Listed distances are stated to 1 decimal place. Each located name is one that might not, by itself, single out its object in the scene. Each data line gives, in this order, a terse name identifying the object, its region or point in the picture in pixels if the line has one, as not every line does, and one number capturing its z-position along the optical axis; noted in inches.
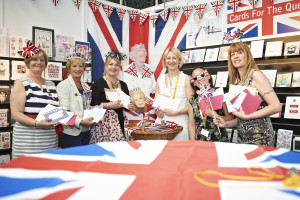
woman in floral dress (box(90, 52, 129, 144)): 122.7
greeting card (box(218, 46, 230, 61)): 158.7
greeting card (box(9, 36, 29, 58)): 140.8
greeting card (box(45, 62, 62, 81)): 157.0
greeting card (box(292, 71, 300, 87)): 130.0
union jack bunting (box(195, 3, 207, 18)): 184.1
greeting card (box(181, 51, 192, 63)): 178.9
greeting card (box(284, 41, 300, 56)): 131.6
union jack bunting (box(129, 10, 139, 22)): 218.0
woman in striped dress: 92.4
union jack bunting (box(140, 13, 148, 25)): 218.1
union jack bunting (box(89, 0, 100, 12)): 192.7
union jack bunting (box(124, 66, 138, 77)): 204.4
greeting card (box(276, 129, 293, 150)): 130.6
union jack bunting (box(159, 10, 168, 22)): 206.1
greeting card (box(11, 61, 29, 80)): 141.9
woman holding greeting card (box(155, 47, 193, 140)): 117.5
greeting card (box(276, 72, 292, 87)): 132.6
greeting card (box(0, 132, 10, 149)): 138.5
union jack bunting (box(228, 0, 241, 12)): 167.2
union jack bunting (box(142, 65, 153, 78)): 206.5
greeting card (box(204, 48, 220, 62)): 164.2
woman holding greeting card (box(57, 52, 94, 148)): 107.6
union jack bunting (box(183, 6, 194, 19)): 191.6
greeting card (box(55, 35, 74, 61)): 165.3
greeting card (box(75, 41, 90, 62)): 175.9
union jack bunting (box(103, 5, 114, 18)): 202.5
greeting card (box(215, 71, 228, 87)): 157.1
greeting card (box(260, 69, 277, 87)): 136.1
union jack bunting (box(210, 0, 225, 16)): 175.0
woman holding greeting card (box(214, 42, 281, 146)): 79.4
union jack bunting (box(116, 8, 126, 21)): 210.8
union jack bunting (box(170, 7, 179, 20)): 200.2
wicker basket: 91.4
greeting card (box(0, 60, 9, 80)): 137.7
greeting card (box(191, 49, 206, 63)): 171.8
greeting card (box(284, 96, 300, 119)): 128.9
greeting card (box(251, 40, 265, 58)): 143.2
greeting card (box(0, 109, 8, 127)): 138.2
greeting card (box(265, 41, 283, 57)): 136.9
